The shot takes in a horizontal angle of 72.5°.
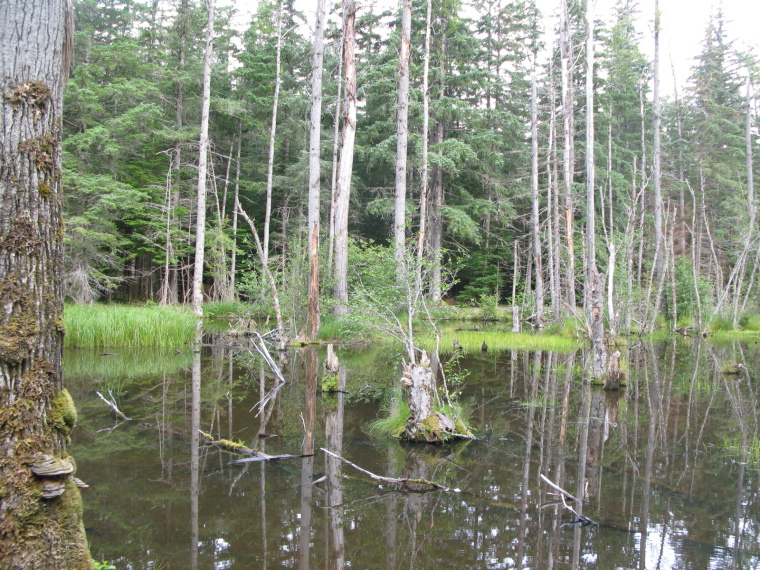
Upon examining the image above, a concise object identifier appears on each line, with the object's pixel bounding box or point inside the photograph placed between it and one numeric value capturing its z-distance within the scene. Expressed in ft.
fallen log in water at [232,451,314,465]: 16.57
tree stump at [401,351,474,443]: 20.47
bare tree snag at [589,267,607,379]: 32.12
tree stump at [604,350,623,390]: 31.50
